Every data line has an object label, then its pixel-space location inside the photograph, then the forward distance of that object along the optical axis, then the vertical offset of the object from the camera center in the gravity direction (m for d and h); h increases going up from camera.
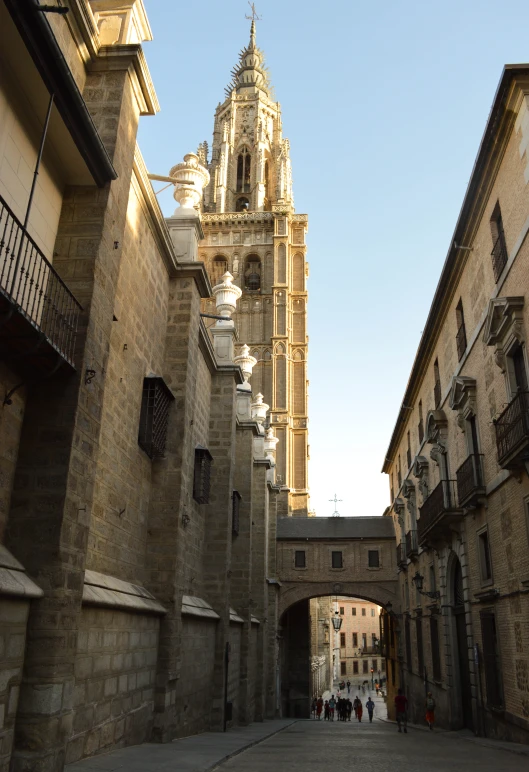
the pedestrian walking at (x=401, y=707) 19.42 -1.93
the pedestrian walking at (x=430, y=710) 18.47 -1.88
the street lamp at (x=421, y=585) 19.71 +1.72
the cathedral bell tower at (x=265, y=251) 45.97 +28.52
